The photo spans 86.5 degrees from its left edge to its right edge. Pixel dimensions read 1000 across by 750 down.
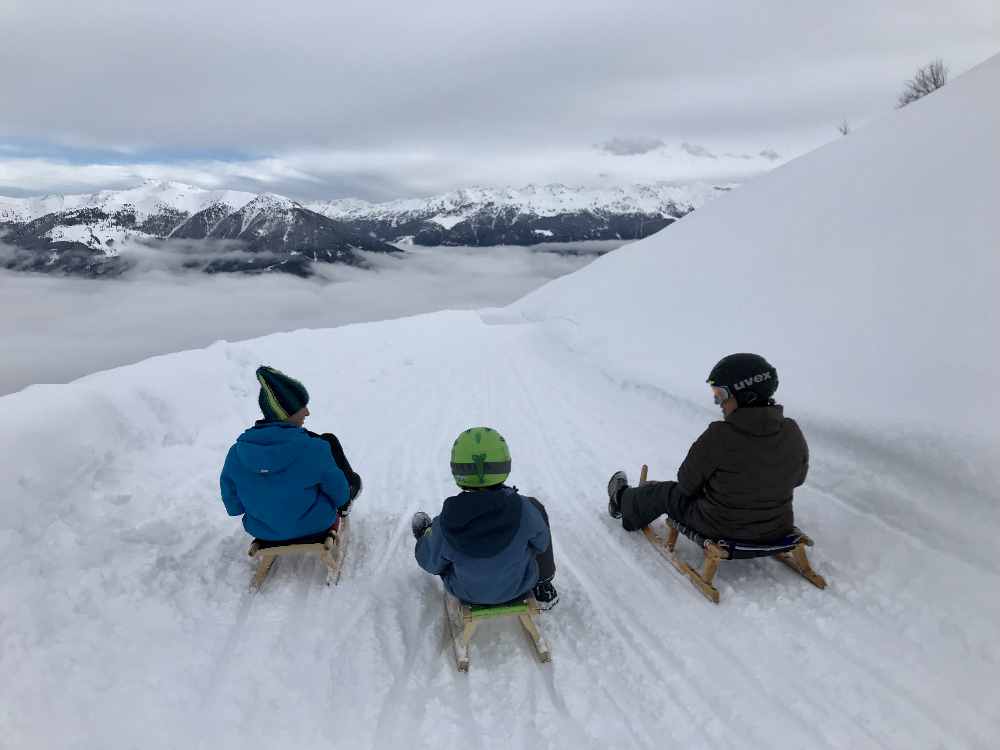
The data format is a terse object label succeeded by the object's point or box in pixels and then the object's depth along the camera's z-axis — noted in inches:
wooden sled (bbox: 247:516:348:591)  173.5
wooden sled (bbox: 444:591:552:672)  142.7
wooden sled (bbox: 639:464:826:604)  167.5
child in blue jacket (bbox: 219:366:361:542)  162.4
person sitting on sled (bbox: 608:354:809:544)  160.4
